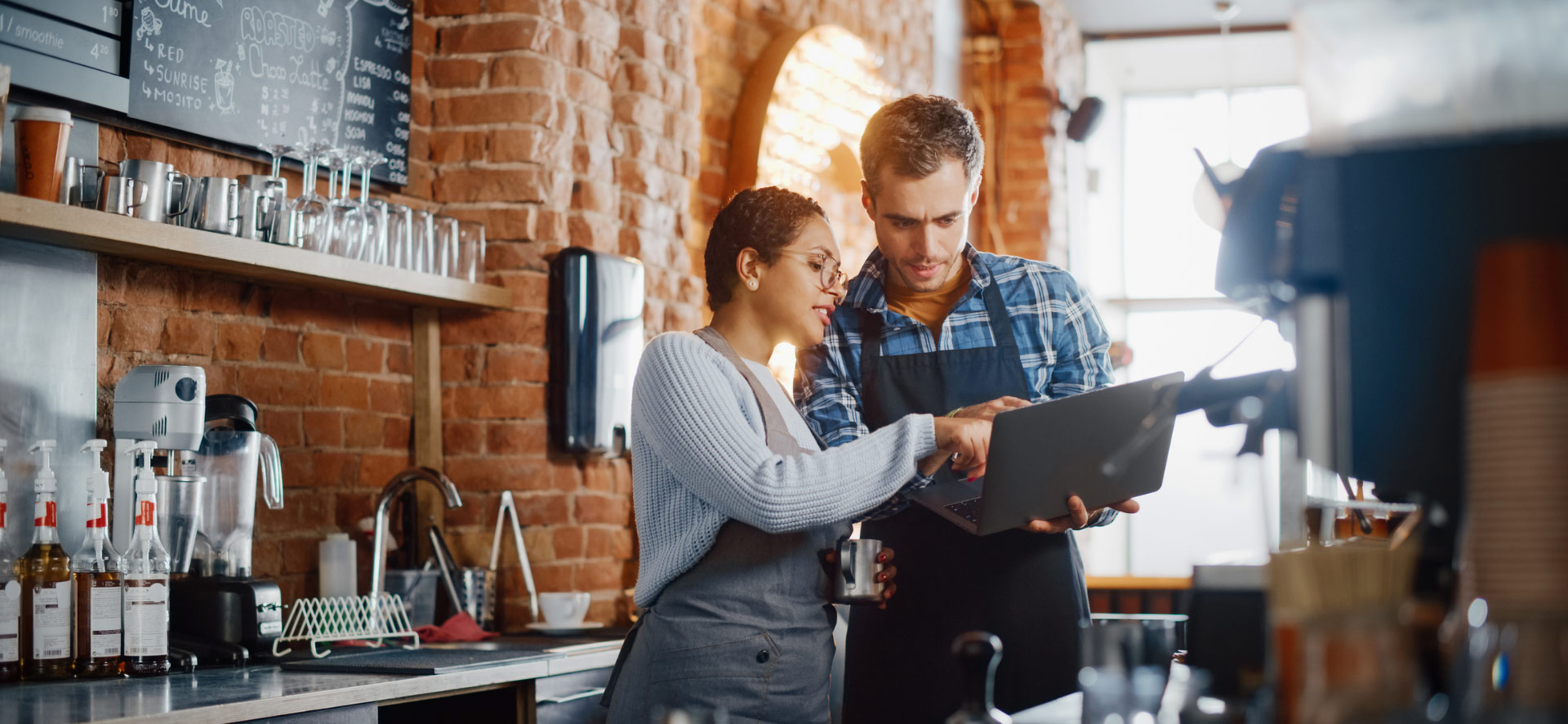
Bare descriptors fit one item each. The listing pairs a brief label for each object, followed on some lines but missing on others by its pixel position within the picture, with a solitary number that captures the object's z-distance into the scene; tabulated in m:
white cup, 2.89
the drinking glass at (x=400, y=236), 2.72
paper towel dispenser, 3.03
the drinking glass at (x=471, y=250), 2.91
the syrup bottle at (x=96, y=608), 2.06
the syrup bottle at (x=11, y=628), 1.99
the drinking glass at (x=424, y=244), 2.77
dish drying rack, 2.56
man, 2.08
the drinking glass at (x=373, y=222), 2.62
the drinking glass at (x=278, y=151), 2.46
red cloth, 2.71
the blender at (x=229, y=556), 2.26
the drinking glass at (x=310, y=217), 2.47
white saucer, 2.86
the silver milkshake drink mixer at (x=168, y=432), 2.19
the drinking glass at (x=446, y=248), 2.84
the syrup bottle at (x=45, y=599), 2.02
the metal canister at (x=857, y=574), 1.78
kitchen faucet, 2.69
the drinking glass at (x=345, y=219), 2.58
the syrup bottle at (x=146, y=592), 2.08
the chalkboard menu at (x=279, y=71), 2.45
